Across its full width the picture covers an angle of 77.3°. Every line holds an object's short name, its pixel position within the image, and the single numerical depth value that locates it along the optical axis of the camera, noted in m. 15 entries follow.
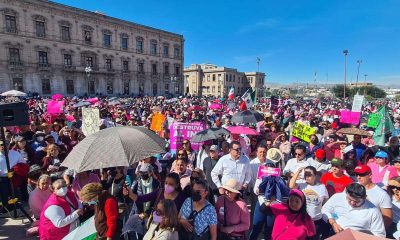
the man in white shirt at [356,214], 2.90
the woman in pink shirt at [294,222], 3.00
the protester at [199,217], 2.92
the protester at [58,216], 3.01
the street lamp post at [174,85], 51.51
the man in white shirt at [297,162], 4.54
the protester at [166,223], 2.53
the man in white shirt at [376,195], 3.12
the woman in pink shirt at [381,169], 4.15
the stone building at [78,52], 31.72
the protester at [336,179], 3.90
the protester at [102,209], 2.81
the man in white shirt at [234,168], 4.41
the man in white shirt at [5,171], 5.03
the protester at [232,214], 3.21
